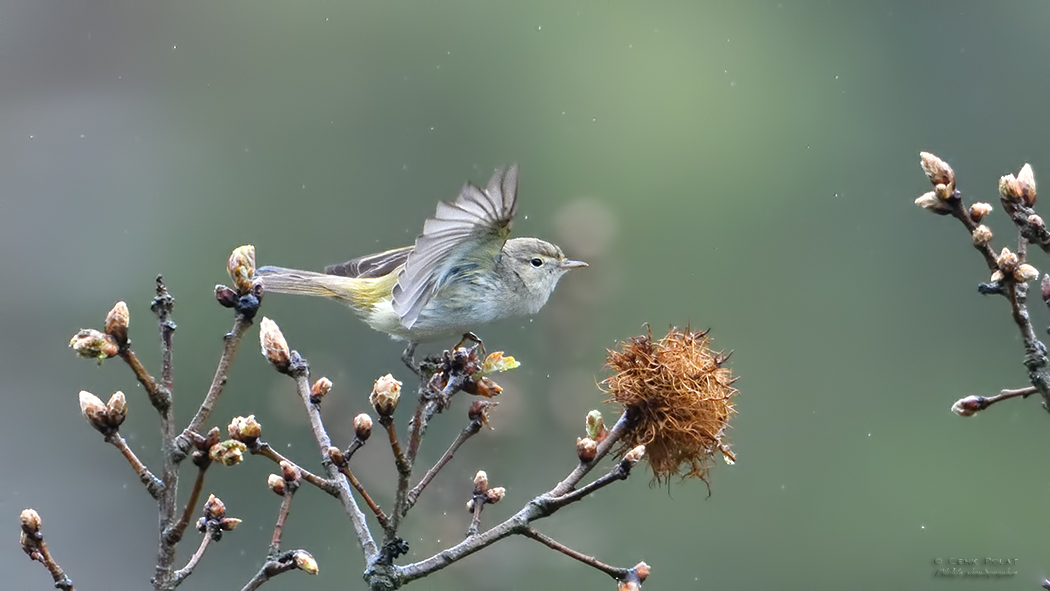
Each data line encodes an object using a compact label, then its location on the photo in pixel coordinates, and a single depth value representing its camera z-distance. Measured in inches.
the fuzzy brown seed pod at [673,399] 177.2
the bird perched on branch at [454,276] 233.6
